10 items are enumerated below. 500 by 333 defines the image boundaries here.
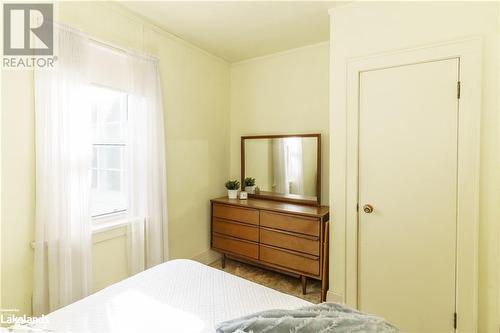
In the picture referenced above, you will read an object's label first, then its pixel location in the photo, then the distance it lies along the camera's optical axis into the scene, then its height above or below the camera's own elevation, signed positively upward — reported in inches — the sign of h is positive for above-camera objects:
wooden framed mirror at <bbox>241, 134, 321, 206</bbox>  117.3 -2.7
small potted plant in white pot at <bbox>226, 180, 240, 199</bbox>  131.6 -14.4
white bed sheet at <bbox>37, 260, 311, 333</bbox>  46.1 -29.4
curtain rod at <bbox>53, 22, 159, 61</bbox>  73.3 +38.3
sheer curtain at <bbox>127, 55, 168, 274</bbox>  92.3 -3.2
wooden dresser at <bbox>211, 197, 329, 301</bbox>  98.4 -31.6
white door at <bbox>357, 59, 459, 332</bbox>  74.5 -10.1
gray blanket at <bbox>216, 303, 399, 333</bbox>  38.9 -25.5
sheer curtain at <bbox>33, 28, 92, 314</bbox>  69.5 -5.6
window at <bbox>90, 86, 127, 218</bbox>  88.5 +3.4
